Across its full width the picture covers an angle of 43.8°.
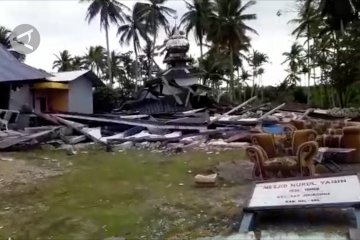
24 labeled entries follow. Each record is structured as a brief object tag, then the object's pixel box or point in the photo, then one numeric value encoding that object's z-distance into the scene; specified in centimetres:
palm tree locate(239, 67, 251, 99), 5319
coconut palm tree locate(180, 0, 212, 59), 4312
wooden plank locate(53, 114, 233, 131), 1677
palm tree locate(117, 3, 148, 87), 4522
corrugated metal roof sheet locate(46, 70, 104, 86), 2375
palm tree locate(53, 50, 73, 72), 4944
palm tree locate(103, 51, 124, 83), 5012
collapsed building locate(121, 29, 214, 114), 2741
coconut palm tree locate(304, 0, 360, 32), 2852
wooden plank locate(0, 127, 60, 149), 1412
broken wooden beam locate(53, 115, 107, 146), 1581
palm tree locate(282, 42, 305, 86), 4877
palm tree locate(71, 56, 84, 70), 4994
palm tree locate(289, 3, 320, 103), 3519
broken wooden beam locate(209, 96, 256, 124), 1781
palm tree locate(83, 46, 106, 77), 5122
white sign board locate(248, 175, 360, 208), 578
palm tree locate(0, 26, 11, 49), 3847
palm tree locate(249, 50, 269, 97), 5309
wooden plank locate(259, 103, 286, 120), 1989
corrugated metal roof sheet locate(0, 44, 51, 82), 1861
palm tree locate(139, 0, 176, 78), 4500
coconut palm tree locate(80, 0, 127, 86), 4125
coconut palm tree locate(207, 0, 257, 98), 4119
